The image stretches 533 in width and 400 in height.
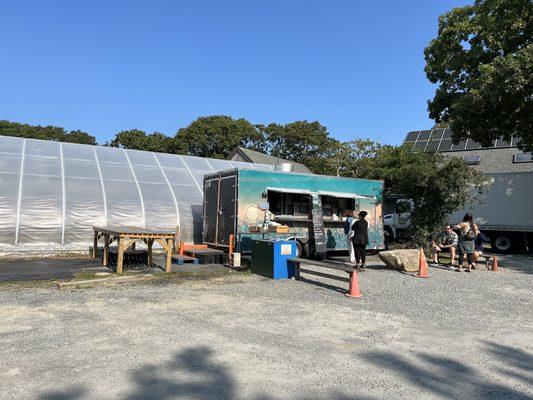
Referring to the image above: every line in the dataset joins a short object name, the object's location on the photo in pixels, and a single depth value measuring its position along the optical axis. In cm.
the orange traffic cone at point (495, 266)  1292
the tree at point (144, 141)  5085
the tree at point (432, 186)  1553
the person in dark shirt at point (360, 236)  1183
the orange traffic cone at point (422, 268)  1138
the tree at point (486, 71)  1402
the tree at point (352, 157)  3781
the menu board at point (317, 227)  1452
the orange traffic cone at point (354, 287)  852
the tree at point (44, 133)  5197
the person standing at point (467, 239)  1261
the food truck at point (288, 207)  1345
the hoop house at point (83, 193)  1427
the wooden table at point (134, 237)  1046
